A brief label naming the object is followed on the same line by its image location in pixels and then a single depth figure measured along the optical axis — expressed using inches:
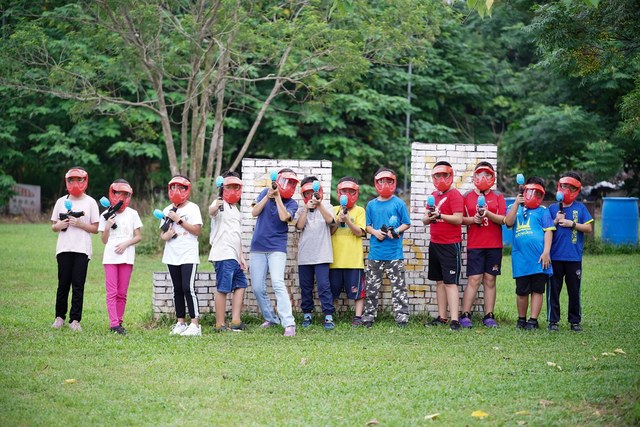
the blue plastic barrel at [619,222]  772.0
